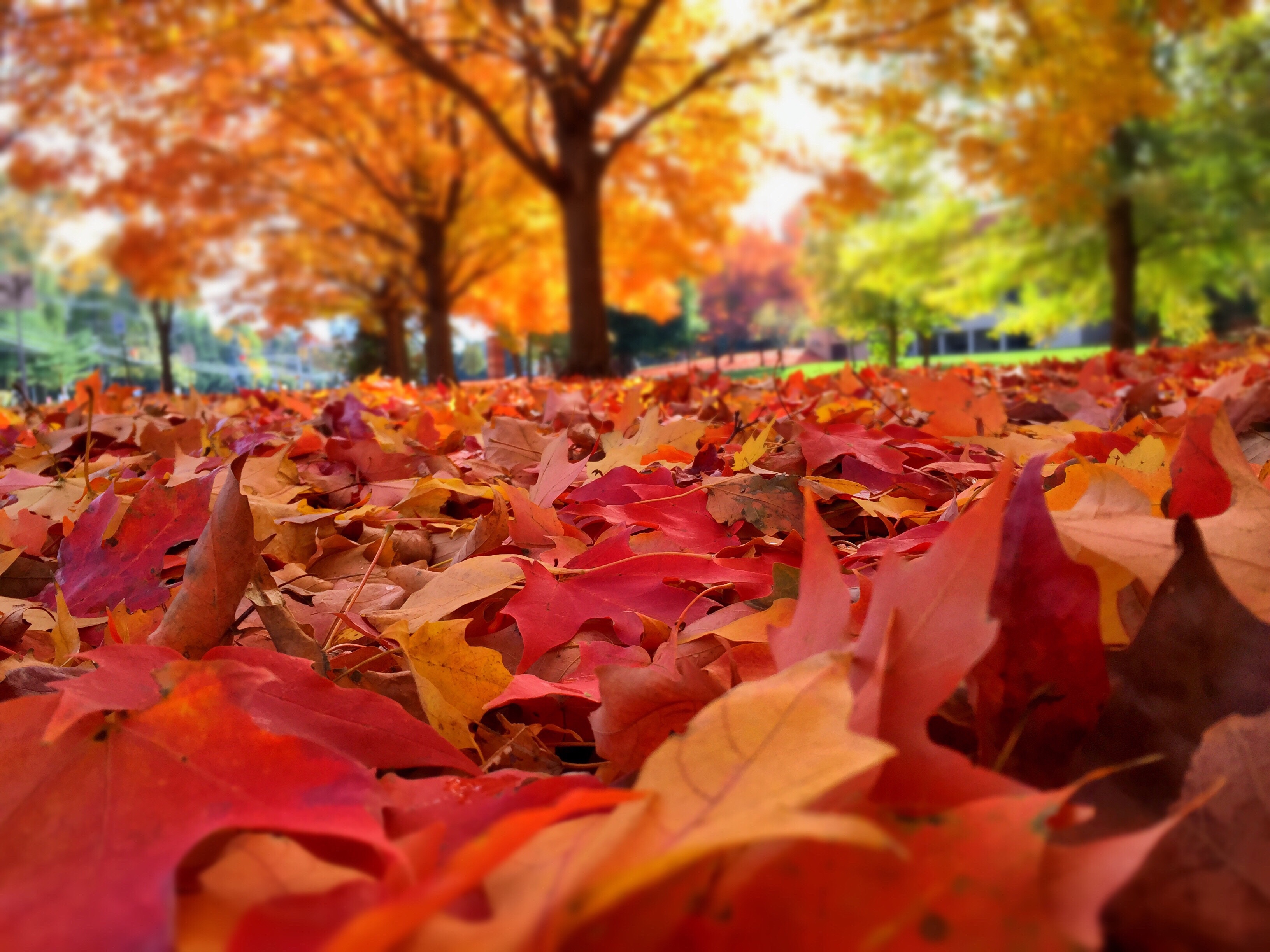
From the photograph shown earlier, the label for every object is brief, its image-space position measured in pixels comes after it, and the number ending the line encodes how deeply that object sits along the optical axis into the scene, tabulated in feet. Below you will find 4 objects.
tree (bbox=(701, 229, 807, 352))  97.40
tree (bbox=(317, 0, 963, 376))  21.13
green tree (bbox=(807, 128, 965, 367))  52.34
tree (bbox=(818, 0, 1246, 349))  23.97
